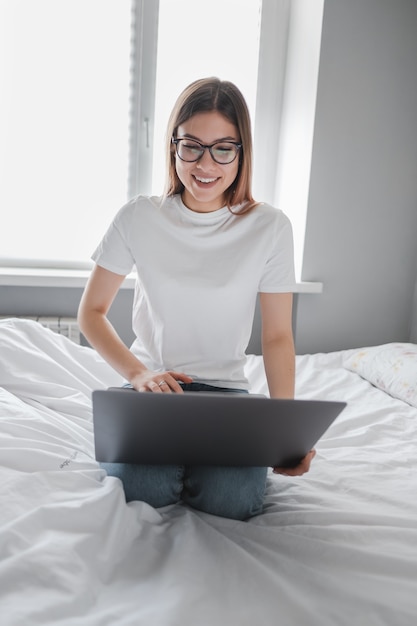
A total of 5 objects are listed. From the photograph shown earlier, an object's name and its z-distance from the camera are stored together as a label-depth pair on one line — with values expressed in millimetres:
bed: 646
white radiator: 1997
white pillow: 1592
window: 2088
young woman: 1101
